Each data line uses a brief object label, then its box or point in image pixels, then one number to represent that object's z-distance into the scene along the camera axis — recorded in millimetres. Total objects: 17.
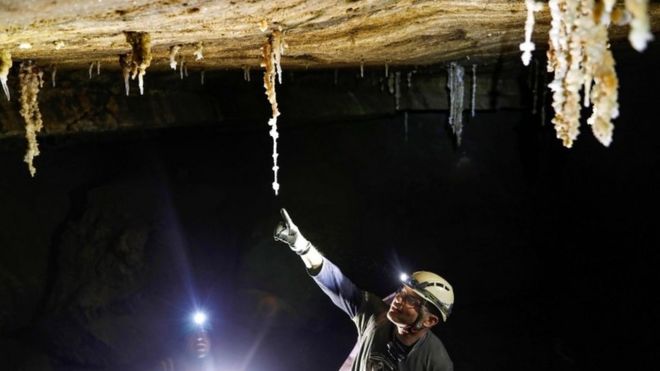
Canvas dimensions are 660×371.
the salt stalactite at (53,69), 4736
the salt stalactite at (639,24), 1417
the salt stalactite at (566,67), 2061
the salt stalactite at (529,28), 2191
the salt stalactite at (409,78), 7762
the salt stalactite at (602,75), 1829
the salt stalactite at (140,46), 3189
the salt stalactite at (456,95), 7318
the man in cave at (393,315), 4246
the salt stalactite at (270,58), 3722
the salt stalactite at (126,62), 4048
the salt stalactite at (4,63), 3307
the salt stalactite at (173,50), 3902
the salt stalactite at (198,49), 3883
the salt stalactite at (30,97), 4492
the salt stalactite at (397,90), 8086
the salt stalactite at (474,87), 7457
